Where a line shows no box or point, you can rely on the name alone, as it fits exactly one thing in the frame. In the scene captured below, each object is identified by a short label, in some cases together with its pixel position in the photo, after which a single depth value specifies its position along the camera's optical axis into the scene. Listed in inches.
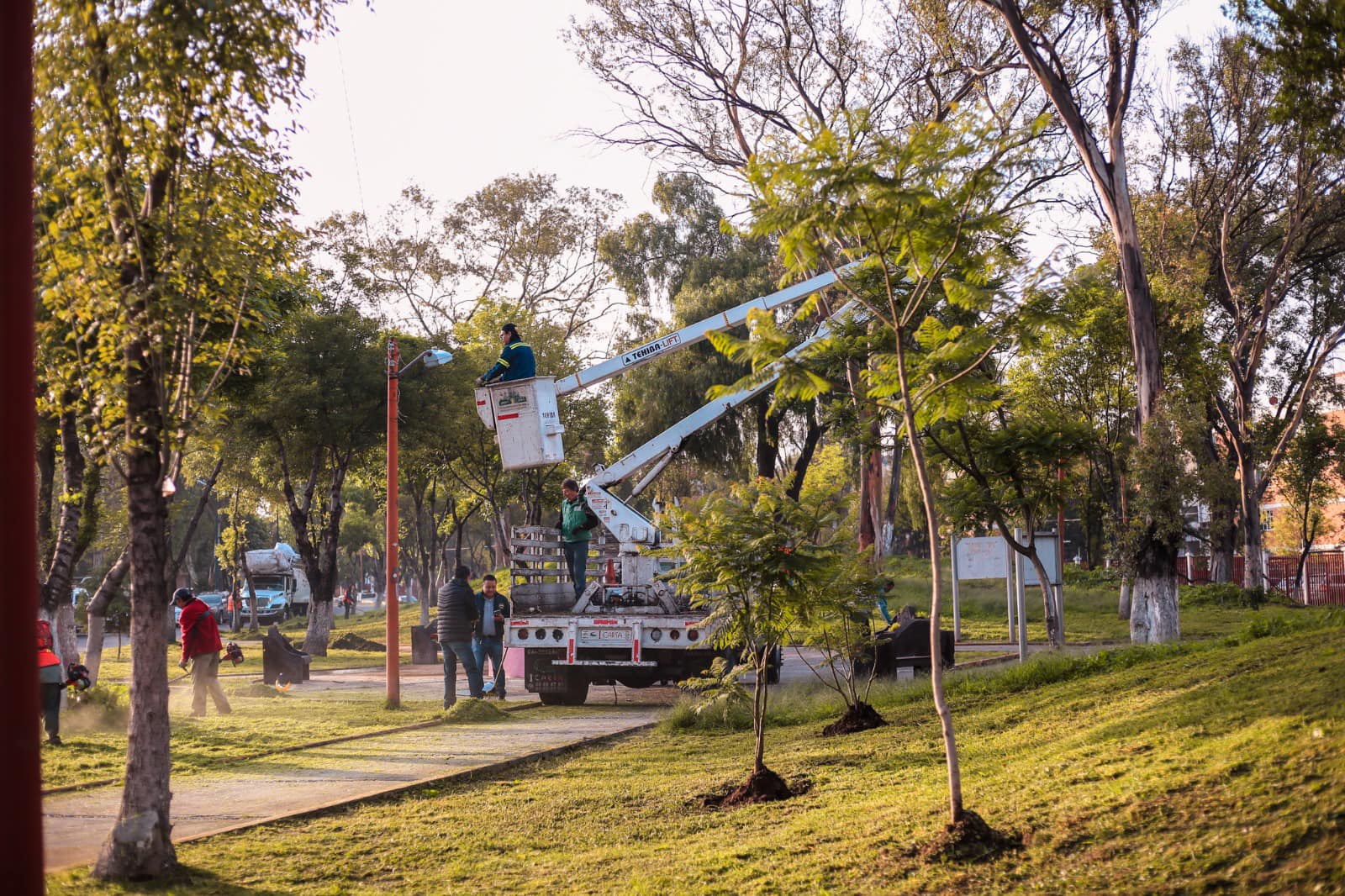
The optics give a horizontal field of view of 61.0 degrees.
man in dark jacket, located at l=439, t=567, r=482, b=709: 602.9
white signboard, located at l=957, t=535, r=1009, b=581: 769.6
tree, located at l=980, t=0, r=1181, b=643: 620.1
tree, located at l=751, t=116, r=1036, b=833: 239.6
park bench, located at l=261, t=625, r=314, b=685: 831.7
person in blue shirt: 637.3
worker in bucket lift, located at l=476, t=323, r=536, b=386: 646.9
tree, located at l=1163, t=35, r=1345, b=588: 1034.1
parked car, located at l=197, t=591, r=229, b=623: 2086.6
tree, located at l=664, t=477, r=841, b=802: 344.2
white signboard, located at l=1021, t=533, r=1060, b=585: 731.4
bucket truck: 610.2
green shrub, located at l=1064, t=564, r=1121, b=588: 1344.7
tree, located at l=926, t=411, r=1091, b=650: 577.0
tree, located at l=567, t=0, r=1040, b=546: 826.8
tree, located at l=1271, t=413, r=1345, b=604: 1422.2
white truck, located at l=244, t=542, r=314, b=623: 2188.7
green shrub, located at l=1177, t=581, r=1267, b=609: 1110.4
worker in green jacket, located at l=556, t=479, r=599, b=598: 700.0
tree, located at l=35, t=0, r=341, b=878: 237.3
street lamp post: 605.3
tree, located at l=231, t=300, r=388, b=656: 1095.0
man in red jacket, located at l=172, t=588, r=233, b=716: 581.9
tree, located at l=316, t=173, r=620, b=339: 1621.6
